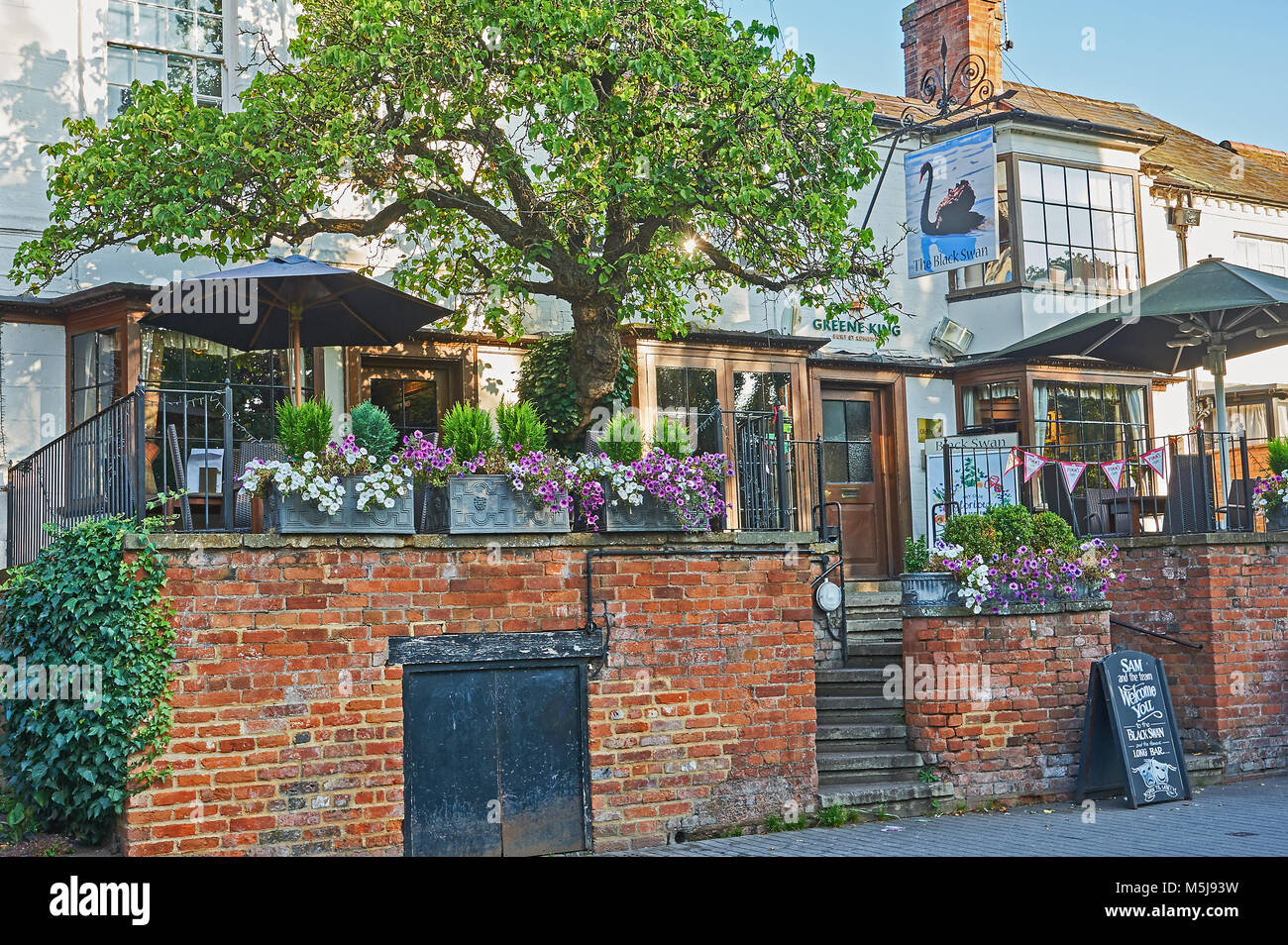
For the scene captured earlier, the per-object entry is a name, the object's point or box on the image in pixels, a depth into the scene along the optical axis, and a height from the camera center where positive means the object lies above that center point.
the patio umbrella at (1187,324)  11.89 +1.82
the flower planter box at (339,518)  7.67 +0.13
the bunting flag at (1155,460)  12.08 +0.49
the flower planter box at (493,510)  8.23 +0.15
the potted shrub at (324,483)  7.68 +0.33
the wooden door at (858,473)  14.57 +0.54
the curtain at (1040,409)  14.90 +1.24
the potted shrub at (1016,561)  9.96 -0.35
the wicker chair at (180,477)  7.62 +0.42
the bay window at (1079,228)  15.18 +3.45
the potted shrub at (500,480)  8.27 +0.34
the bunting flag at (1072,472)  12.33 +0.41
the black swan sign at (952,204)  13.20 +3.31
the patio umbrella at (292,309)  8.84 +1.73
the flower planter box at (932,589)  9.99 -0.55
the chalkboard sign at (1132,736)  9.83 -1.73
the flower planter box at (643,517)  8.78 +0.08
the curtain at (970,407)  15.26 +1.31
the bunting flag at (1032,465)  13.16 +0.54
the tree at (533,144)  9.12 +2.84
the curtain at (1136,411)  15.73 +1.25
